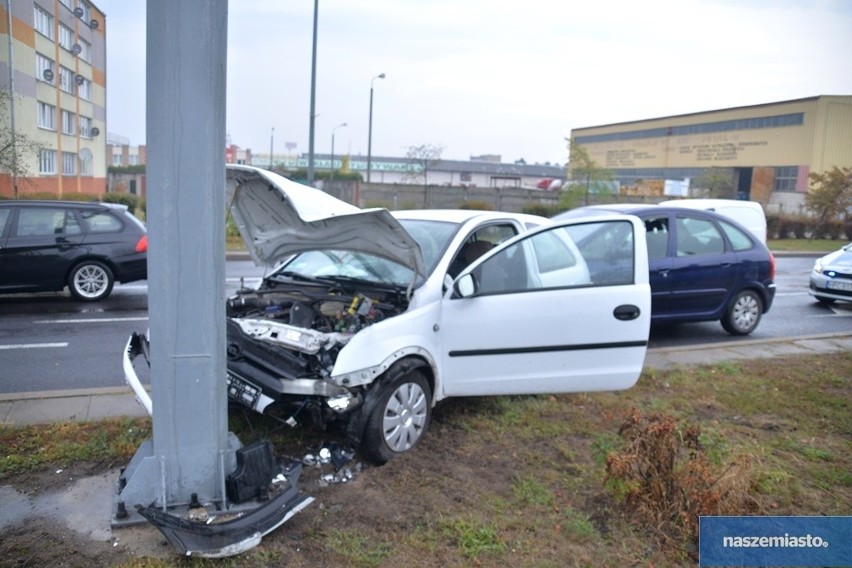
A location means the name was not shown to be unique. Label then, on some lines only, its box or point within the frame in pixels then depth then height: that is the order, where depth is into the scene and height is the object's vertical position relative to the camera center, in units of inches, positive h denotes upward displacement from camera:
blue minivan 345.1 -32.0
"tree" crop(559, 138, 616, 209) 1327.5 +35.8
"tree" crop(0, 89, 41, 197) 406.9 +12.5
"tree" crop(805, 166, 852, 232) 1246.3 +22.1
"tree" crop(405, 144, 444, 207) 1776.6 +77.2
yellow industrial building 1439.5 +156.4
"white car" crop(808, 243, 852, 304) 482.0 -47.0
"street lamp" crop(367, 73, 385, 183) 1552.8 +103.5
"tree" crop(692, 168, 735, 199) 1740.9 +49.4
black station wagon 399.9 -44.4
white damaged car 175.8 -34.8
